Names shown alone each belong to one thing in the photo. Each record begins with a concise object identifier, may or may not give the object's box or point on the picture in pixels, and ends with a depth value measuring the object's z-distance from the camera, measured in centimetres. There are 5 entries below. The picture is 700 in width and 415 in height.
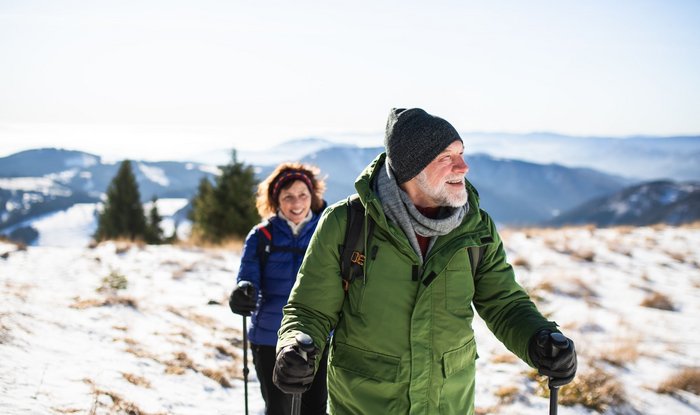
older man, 198
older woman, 339
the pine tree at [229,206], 1684
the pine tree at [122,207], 3197
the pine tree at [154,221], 3216
